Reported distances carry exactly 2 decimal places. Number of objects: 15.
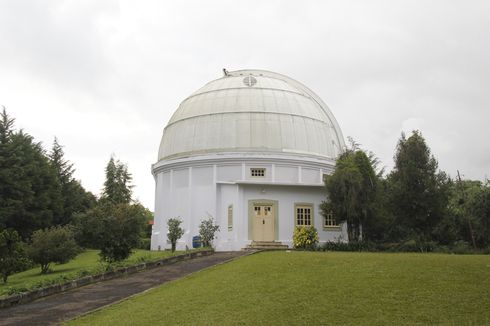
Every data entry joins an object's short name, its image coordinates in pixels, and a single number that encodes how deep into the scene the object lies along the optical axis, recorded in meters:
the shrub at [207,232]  25.58
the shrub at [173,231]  24.20
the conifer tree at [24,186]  34.09
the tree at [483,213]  26.93
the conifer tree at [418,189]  24.77
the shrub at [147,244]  40.29
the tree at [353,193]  25.45
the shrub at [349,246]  24.03
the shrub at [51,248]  21.39
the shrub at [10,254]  18.31
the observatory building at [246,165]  27.31
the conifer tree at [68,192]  42.69
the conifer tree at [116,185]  56.19
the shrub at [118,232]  18.92
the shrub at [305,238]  25.31
